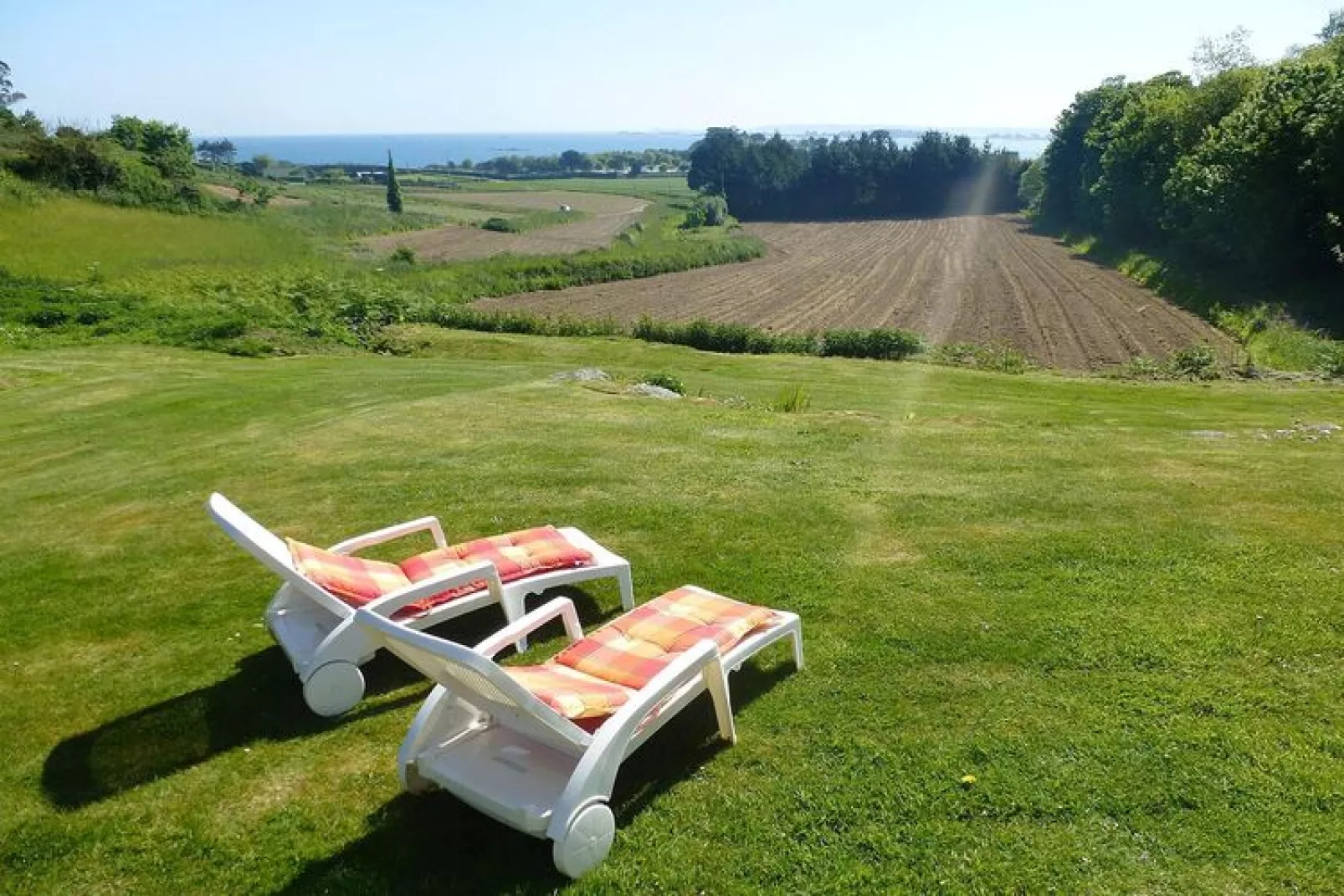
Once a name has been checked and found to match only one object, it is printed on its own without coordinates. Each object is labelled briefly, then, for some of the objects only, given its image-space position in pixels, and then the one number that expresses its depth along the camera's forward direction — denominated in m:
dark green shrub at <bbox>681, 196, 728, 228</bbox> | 93.28
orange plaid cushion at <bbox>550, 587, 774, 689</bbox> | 5.08
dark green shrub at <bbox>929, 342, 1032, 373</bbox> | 27.94
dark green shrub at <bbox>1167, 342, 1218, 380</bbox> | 24.91
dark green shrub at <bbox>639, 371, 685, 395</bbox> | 17.88
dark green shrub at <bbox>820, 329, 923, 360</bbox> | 29.39
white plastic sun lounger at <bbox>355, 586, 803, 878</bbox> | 4.07
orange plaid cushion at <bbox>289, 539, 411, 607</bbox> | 5.83
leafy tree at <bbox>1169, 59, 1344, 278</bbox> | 30.44
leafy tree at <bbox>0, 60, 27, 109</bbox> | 83.00
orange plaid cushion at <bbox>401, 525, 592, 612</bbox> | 6.52
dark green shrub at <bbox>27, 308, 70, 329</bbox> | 27.00
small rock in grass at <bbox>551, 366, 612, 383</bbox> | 18.16
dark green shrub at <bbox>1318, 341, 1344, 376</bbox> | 23.20
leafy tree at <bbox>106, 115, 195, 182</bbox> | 49.25
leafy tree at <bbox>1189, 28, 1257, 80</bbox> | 58.83
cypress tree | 78.88
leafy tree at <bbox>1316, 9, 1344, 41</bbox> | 79.19
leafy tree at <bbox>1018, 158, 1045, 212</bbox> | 101.62
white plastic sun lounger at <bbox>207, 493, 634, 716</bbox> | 5.41
